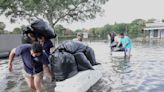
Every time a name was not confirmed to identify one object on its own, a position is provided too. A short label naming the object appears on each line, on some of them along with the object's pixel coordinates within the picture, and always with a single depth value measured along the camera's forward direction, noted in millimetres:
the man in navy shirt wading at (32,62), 2655
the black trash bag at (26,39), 3075
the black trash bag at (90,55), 3842
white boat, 3105
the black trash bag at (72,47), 3526
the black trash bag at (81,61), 3475
